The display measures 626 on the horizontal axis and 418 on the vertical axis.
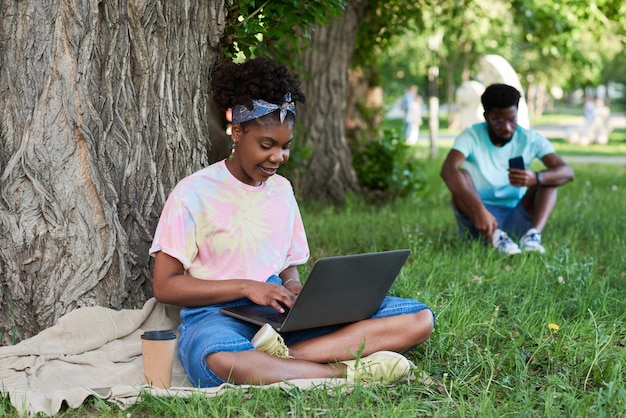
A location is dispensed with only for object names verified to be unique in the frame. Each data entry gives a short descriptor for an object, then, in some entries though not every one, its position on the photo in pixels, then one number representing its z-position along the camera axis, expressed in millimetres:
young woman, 3627
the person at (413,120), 24578
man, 6359
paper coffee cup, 3568
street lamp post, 17281
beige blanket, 3496
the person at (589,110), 24898
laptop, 3465
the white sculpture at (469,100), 16609
